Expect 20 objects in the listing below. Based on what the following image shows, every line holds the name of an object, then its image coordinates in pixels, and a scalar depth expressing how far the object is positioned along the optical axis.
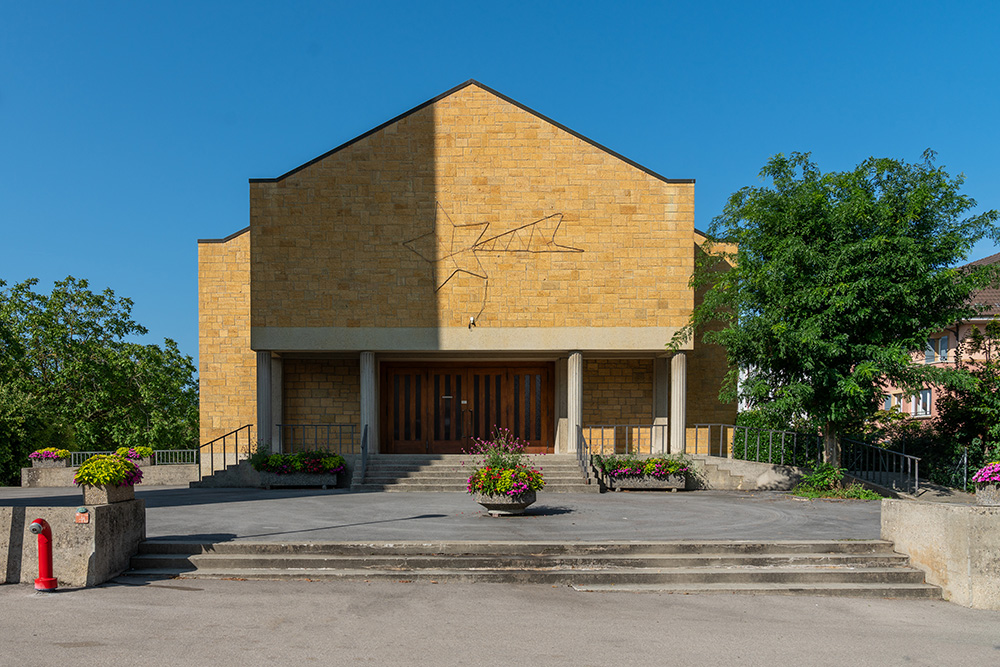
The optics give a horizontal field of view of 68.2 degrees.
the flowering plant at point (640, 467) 17.77
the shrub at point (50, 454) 22.58
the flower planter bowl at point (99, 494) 8.96
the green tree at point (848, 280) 14.77
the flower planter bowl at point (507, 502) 12.28
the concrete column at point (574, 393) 19.75
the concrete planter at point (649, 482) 17.73
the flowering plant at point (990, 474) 9.62
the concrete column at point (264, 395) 19.84
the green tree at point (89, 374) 30.73
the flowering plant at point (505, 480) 12.20
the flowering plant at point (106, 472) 8.88
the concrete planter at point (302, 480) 18.15
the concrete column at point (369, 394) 19.73
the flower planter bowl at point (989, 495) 9.45
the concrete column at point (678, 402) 19.89
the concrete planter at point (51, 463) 22.59
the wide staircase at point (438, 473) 17.44
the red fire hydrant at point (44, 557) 8.19
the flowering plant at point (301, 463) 18.25
